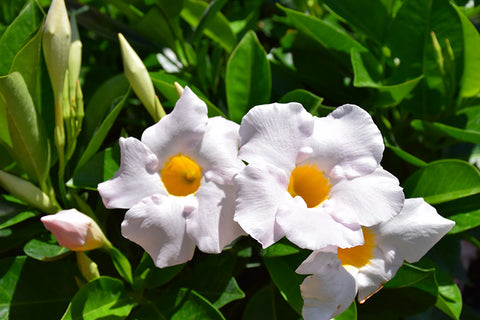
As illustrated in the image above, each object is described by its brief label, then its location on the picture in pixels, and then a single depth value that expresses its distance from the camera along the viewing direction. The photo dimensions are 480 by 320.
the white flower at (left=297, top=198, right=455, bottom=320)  0.41
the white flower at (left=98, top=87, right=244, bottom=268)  0.41
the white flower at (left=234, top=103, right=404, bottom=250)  0.40
